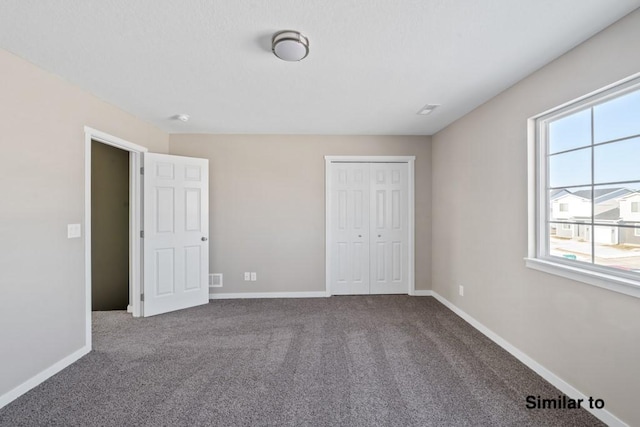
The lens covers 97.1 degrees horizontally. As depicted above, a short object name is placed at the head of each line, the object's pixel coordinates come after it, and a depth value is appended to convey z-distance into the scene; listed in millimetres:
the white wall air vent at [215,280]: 4115
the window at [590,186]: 1665
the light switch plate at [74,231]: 2410
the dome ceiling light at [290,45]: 1762
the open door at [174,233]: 3455
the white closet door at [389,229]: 4281
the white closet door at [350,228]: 4254
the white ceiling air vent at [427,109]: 3004
